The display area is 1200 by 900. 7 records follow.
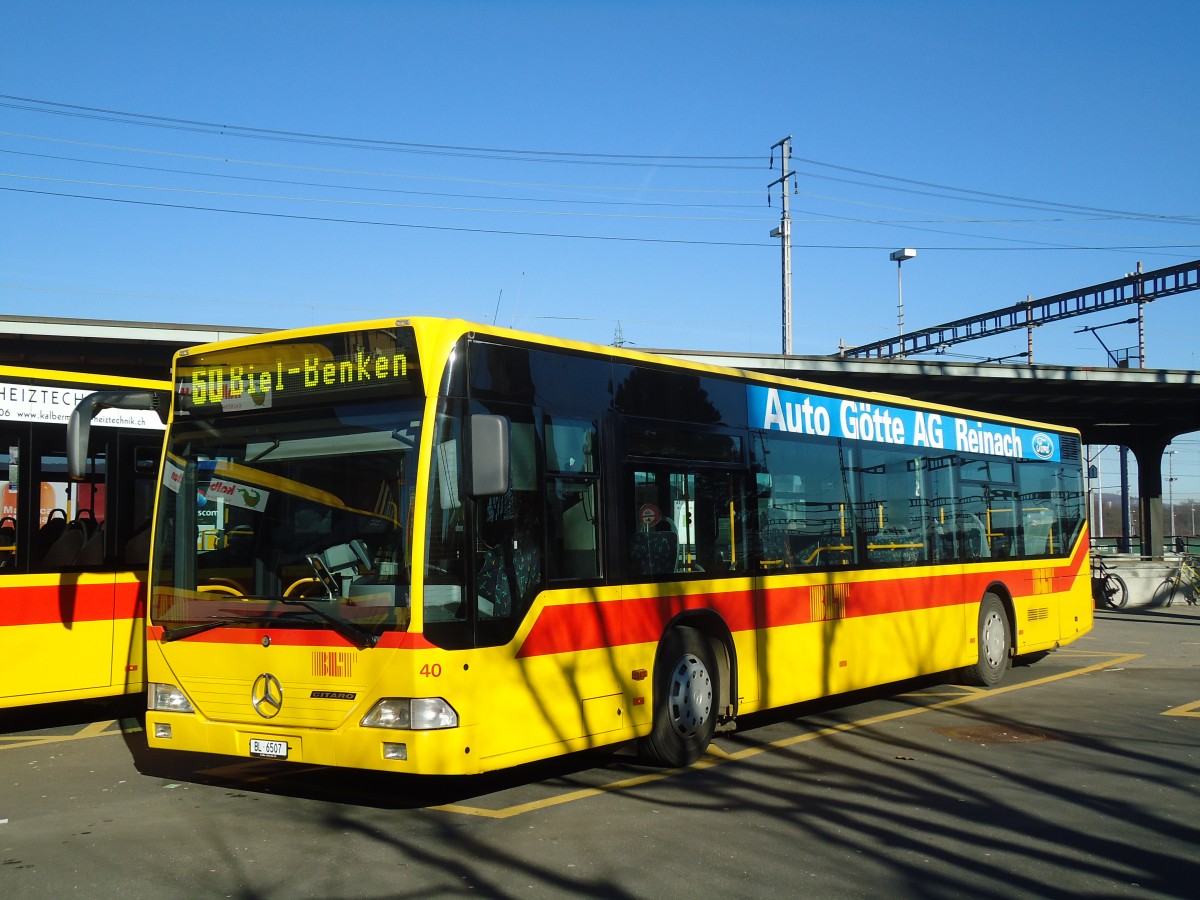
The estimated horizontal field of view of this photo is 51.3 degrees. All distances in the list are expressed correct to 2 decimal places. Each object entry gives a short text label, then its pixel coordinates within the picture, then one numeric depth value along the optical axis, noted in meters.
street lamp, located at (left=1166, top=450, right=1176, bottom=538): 105.50
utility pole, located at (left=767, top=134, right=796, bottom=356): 42.91
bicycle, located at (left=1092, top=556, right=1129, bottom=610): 29.53
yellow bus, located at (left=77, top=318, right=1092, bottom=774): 7.39
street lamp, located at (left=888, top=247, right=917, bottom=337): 58.00
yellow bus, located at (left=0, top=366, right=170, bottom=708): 10.69
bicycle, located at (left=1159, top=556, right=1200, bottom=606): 30.58
